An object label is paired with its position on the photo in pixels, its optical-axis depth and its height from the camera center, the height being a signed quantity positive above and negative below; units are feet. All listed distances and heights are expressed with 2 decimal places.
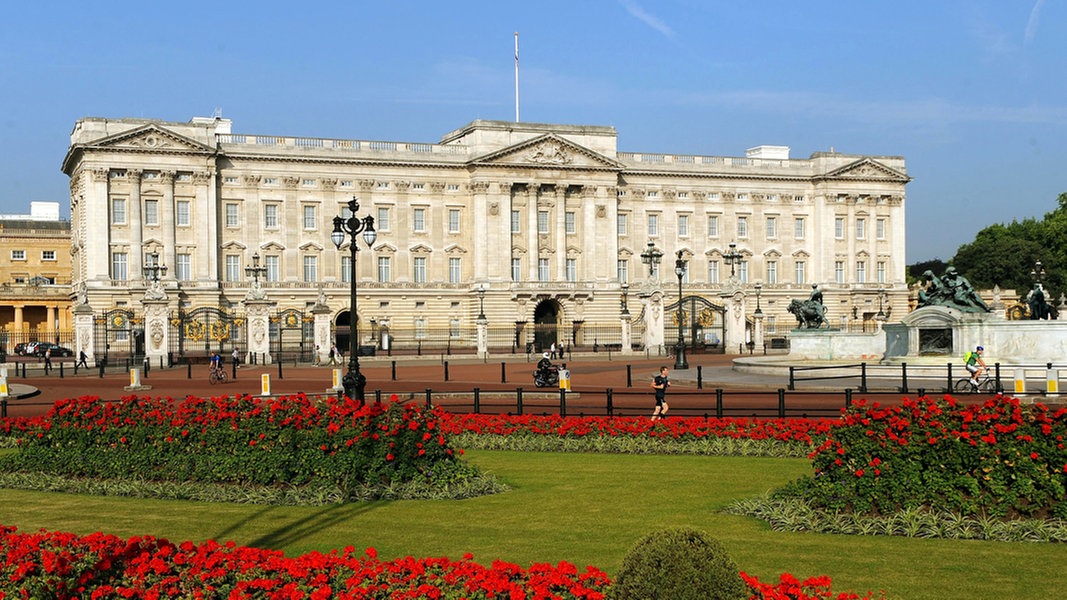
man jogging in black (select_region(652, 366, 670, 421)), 86.89 -6.17
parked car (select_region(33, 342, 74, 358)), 250.88 -6.27
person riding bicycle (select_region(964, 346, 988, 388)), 109.81 -5.23
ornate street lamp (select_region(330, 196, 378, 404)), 93.20 +0.29
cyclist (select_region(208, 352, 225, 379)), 152.76 -5.96
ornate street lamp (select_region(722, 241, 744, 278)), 252.01 +12.31
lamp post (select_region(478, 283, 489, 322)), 278.05 +4.54
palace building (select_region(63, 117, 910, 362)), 271.49 +21.92
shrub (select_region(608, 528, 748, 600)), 27.63 -6.04
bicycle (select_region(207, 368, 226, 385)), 153.07 -7.42
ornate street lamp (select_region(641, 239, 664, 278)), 232.53 +11.63
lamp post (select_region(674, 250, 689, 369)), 177.27 -6.51
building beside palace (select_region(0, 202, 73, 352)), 325.42 +14.89
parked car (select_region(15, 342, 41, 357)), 271.20 -6.33
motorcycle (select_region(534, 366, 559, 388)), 136.26 -7.23
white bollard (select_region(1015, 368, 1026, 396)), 101.95 -6.60
